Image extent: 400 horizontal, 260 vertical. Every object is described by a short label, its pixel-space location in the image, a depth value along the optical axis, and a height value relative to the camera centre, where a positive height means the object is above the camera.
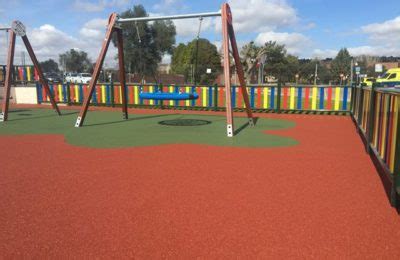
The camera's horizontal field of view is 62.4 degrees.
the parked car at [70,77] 53.78 +1.20
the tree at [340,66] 76.31 +3.78
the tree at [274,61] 43.75 +4.19
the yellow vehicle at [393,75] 21.99 +0.45
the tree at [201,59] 57.19 +5.78
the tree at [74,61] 95.96 +6.85
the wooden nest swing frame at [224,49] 8.46 +0.98
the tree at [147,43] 43.28 +5.59
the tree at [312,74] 85.38 +2.30
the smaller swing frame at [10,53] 11.80 +1.14
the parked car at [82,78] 51.28 +1.00
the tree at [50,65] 113.82 +6.95
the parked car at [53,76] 55.19 +1.48
